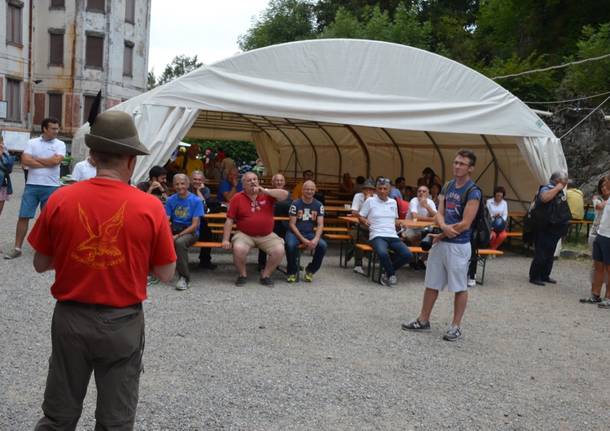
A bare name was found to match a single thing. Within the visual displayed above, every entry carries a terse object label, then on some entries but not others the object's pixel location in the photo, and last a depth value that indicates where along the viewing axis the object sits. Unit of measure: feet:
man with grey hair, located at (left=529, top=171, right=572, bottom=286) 28.22
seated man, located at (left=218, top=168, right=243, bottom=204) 35.76
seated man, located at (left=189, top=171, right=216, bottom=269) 27.66
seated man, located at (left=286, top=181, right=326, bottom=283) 26.76
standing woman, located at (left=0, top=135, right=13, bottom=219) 26.94
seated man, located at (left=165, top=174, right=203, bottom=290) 24.80
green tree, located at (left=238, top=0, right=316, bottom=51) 119.24
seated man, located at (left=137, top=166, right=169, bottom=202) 27.45
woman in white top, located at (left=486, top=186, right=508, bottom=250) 33.94
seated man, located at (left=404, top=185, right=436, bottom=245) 30.78
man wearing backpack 17.88
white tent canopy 28.99
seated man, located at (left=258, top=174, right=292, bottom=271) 30.71
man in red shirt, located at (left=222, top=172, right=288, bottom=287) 25.25
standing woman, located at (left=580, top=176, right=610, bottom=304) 25.02
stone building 108.06
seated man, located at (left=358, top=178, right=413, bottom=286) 27.14
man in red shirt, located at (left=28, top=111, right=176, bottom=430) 7.94
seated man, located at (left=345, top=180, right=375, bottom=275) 30.09
